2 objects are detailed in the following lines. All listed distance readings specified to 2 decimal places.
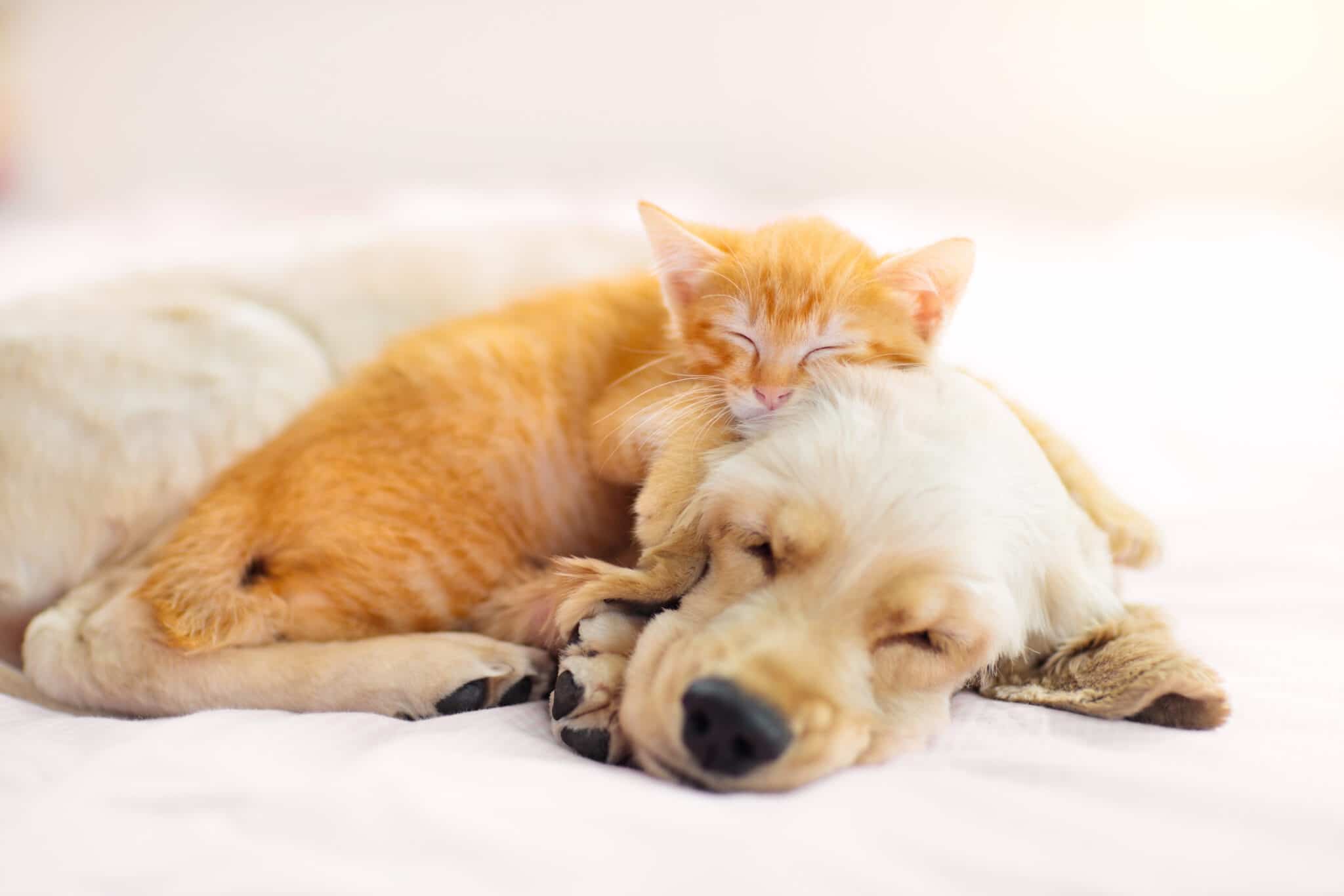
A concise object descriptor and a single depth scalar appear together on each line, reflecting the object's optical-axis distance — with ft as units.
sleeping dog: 1.25
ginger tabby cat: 1.45
